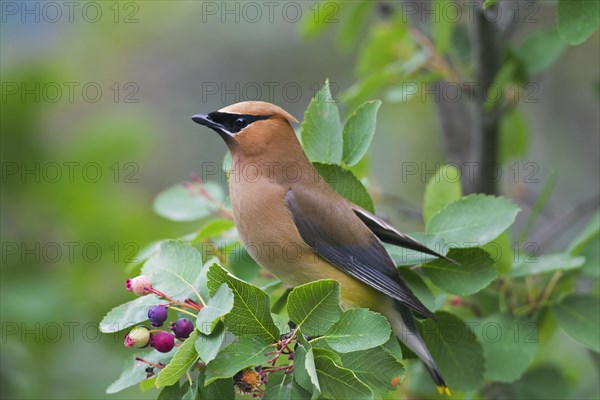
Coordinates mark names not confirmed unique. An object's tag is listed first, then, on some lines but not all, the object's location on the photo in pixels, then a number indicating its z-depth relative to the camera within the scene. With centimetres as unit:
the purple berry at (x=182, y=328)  470
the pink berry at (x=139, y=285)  475
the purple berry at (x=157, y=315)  466
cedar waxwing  571
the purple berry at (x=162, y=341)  471
